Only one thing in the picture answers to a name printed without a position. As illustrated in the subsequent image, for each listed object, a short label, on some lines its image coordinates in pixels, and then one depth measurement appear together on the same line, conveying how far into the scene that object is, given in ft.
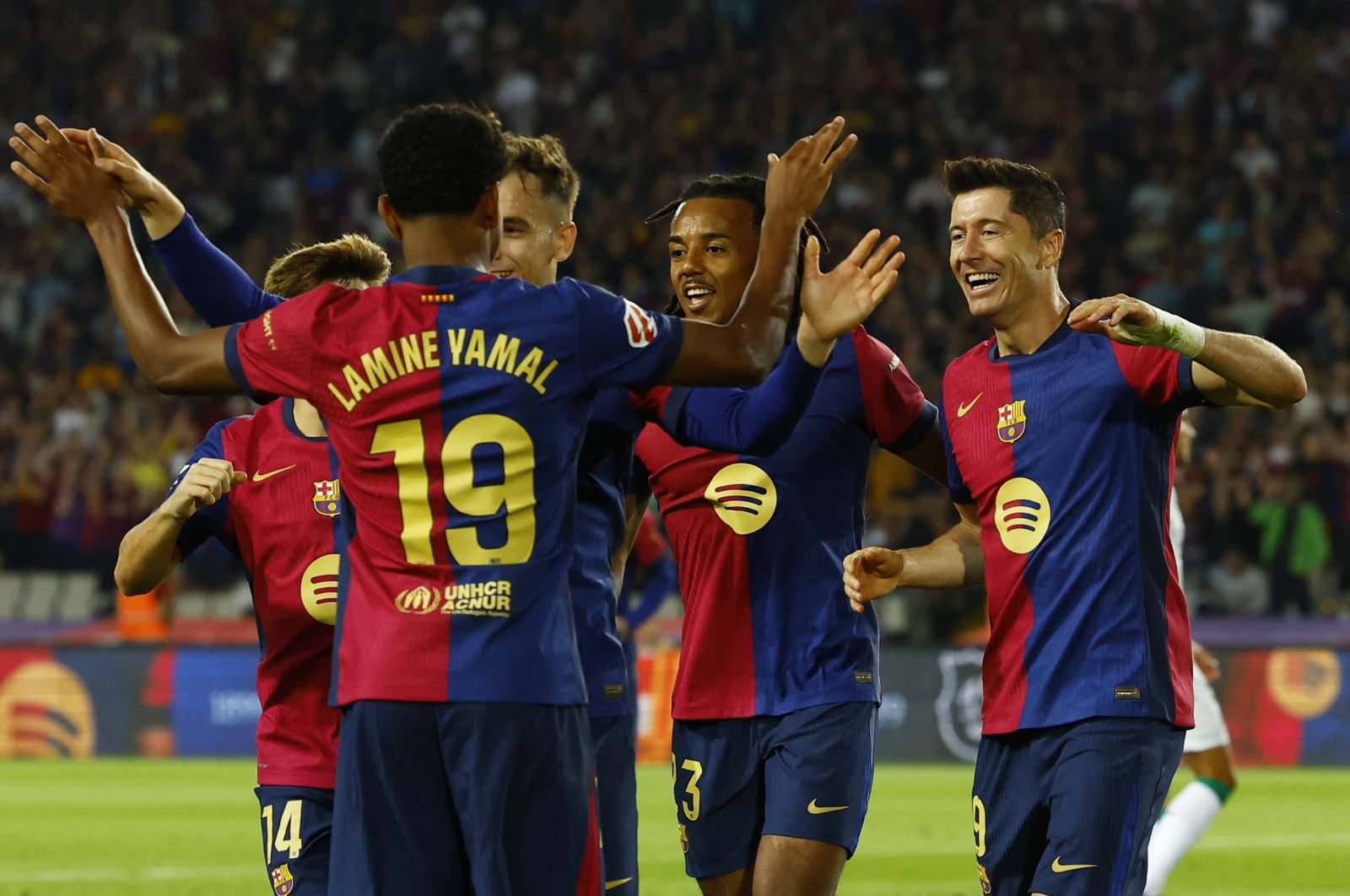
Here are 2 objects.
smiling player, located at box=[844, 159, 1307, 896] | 31.42
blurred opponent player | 58.85
